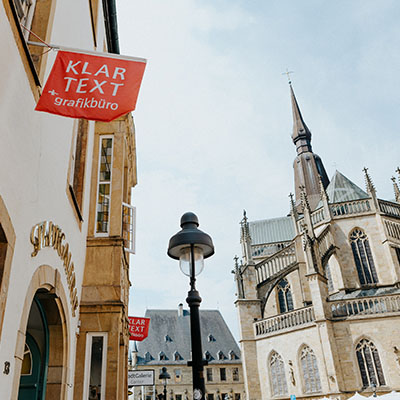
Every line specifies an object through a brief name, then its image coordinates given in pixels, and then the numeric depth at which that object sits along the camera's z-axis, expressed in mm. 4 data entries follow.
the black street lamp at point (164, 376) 17597
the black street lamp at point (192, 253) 4941
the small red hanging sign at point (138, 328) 13138
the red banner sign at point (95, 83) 4344
